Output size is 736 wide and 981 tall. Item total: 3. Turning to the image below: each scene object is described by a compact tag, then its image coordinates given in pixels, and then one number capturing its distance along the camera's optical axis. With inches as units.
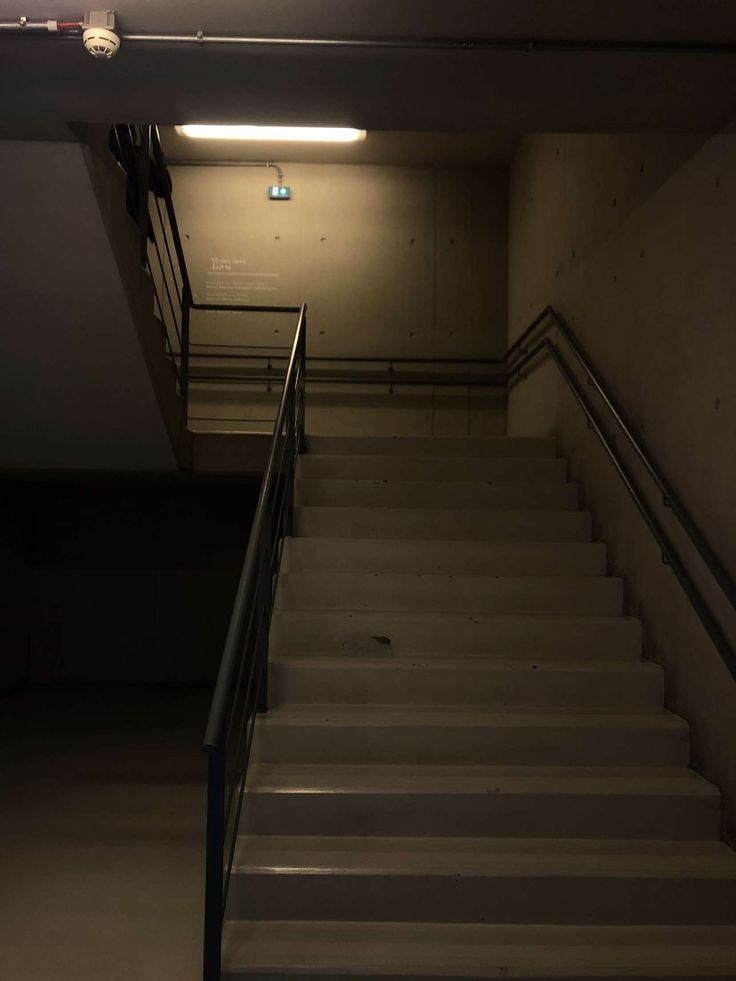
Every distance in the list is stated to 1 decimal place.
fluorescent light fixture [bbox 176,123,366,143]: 212.1
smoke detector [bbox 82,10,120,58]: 81.0
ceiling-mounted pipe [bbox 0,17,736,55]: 84.4
